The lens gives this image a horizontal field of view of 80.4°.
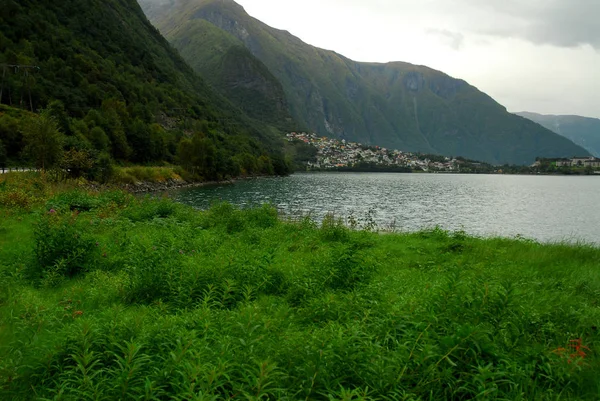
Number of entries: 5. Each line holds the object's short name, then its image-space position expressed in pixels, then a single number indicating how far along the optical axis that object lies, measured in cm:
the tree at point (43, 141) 3047
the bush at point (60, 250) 850
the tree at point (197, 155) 8231
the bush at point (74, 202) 1619
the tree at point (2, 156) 4300
